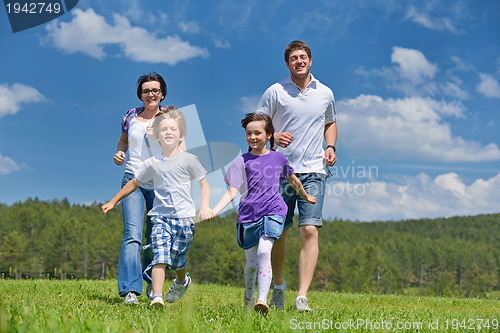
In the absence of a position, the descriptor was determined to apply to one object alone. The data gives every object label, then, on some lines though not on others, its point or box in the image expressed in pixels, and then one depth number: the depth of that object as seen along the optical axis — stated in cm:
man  602
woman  629
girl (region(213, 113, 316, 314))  506
